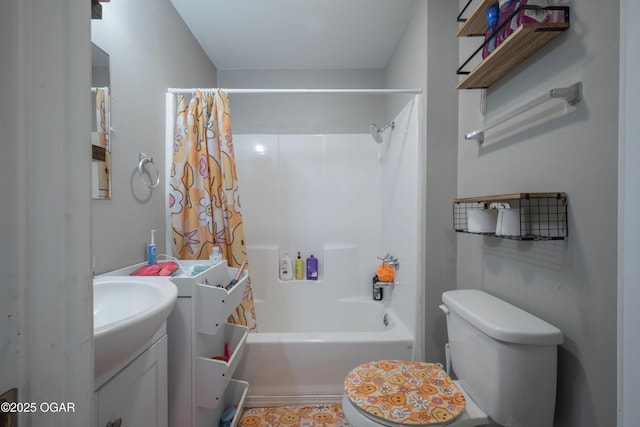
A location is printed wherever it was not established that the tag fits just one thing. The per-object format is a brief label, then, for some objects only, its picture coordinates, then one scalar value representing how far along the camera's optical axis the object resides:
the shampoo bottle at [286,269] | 2.27
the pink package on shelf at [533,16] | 0.85
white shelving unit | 1.04
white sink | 0.58
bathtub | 1.53
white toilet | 0.82
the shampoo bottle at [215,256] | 1.43
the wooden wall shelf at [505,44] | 0.83
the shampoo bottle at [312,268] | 2.29
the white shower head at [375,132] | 2.08
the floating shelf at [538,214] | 0.85
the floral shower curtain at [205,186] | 1.52
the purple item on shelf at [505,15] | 0.92
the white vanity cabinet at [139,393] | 0.70
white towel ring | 1.30
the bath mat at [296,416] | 1.47
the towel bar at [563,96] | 0.80
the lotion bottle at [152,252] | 1.31
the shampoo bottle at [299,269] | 2.28
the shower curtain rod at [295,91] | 1.53
